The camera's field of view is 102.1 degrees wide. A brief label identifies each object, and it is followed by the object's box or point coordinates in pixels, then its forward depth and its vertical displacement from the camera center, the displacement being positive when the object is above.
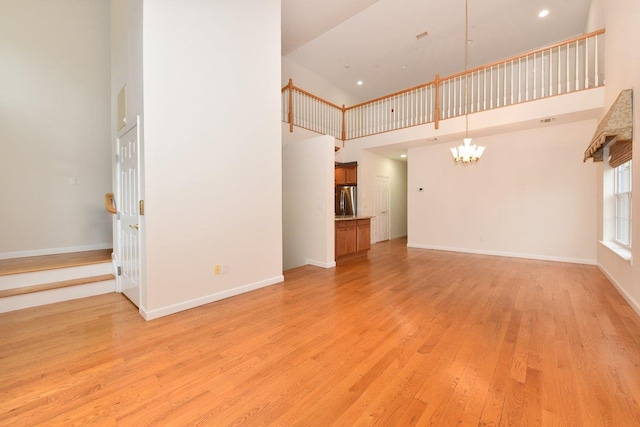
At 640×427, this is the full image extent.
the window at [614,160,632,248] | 3.67 +0.10
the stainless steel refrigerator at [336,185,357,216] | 7.85 +0.28
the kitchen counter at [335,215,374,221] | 5.33 -0.20
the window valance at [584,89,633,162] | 2.97 +1.04
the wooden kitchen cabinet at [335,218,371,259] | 5.32 -0.60
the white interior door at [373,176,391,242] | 8.34 -0.01
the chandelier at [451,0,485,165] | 4.58 +1.01
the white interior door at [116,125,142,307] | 2.89 -0.05
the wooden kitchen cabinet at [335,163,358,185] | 7.82 +1.07
